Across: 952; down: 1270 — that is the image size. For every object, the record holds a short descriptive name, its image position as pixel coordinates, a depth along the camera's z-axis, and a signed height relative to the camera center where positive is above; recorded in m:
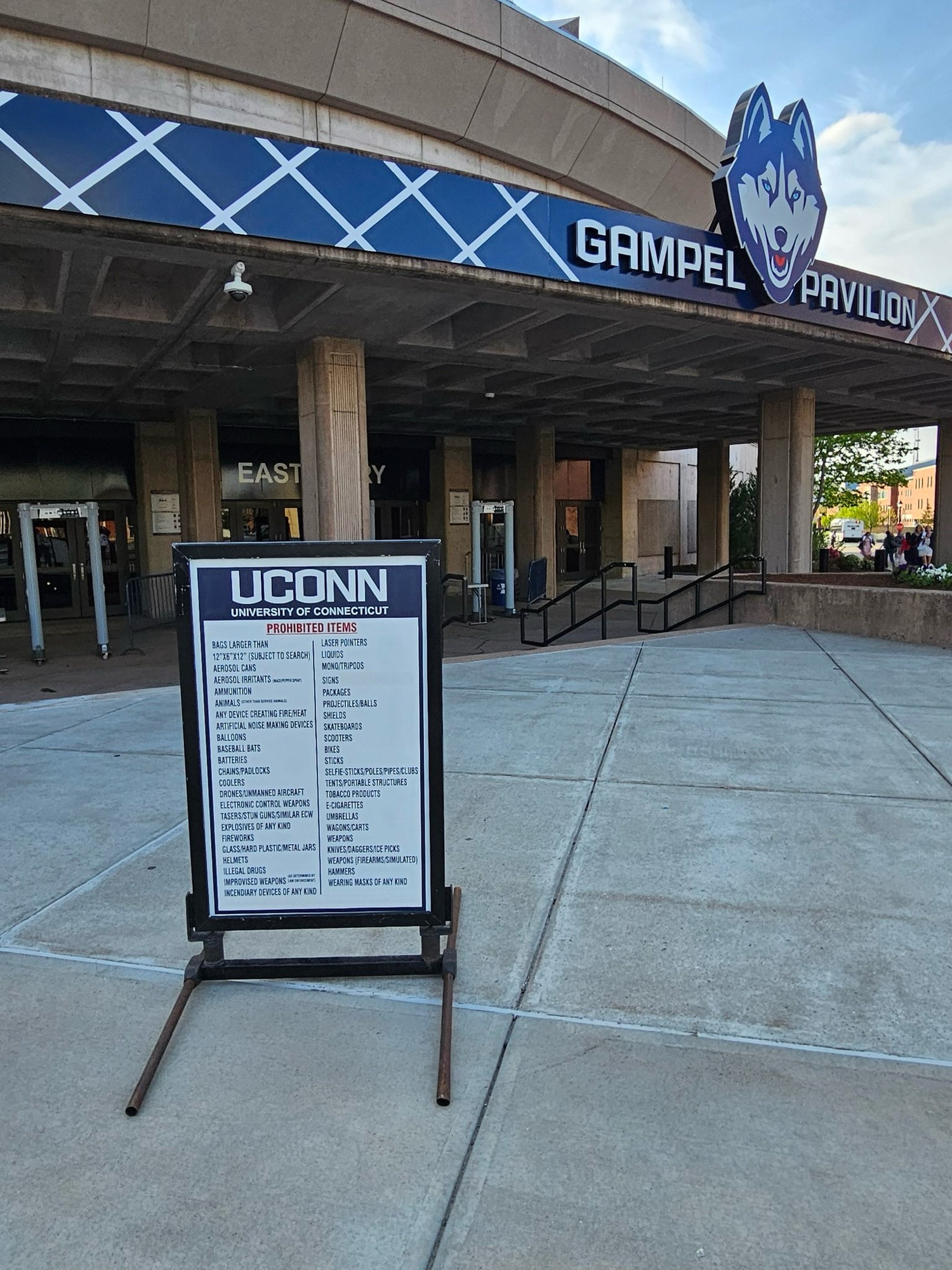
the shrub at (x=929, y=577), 12.95 -0.96
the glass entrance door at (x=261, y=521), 22.38 +0.16
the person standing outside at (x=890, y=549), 27.89 -1.05
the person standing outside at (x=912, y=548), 23.34 -0.91
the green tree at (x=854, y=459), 33.62 +2.28
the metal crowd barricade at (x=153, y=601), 18.88 -1.58
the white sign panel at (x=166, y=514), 20.20 +0.34
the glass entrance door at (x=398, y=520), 24.48 +0.12
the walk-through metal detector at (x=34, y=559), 13.13 -0.44
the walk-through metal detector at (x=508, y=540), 19.09 -0.38
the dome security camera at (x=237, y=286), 8.59 +2.39
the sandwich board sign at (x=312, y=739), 3.02 -0.76
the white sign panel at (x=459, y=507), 25.09 +0.47
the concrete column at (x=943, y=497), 23.75 +0.52
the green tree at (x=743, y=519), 28.31 -0.02
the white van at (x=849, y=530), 69.19 -1.11
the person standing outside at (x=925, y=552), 26.16 -1.13
